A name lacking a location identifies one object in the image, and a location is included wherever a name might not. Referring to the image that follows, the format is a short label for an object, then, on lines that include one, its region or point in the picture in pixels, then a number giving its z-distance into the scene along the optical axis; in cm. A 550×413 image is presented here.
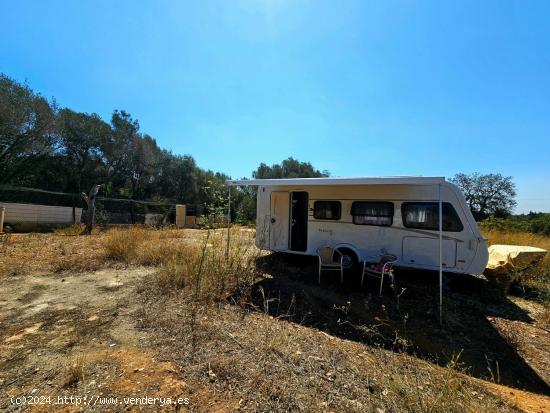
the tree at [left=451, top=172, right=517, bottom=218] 3303
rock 625
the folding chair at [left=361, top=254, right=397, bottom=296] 541
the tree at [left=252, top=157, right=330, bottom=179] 3012
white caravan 577
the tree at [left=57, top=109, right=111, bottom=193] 2109
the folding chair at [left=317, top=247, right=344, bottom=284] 614
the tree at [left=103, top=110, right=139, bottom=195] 2320
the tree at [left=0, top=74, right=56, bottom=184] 1634
